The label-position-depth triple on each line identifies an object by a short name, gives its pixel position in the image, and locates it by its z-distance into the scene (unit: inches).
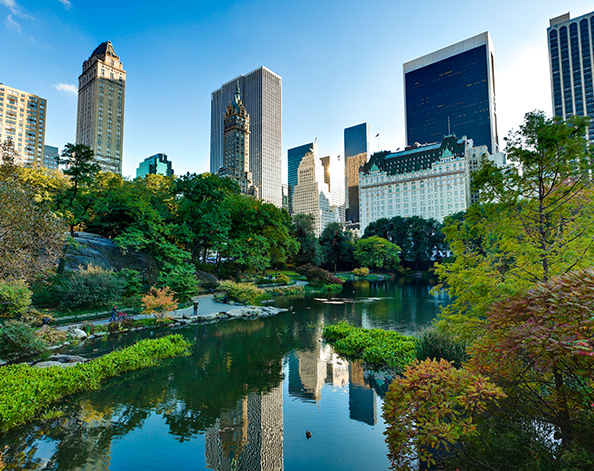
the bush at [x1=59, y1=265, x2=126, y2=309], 784.9
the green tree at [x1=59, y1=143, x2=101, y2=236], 1029.2
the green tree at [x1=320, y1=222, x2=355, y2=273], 2657.5
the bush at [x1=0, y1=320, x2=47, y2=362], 498.3
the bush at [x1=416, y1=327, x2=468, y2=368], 440.1
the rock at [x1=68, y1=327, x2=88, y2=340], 625.3
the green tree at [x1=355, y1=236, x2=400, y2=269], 2655.0
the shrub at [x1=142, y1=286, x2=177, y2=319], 761.6
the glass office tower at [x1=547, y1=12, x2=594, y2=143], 4589.1
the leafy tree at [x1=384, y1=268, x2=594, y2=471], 167.9
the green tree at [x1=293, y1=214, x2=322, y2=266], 2262.6
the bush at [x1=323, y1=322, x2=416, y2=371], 514.0
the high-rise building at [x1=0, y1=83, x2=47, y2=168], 4084.6
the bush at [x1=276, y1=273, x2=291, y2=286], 1643.7
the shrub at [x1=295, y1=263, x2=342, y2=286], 1705.2
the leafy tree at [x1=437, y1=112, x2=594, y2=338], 313.9
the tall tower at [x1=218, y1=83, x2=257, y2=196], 5664.4
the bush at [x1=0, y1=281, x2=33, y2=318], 561.9
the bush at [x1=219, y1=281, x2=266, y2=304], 1083.3
